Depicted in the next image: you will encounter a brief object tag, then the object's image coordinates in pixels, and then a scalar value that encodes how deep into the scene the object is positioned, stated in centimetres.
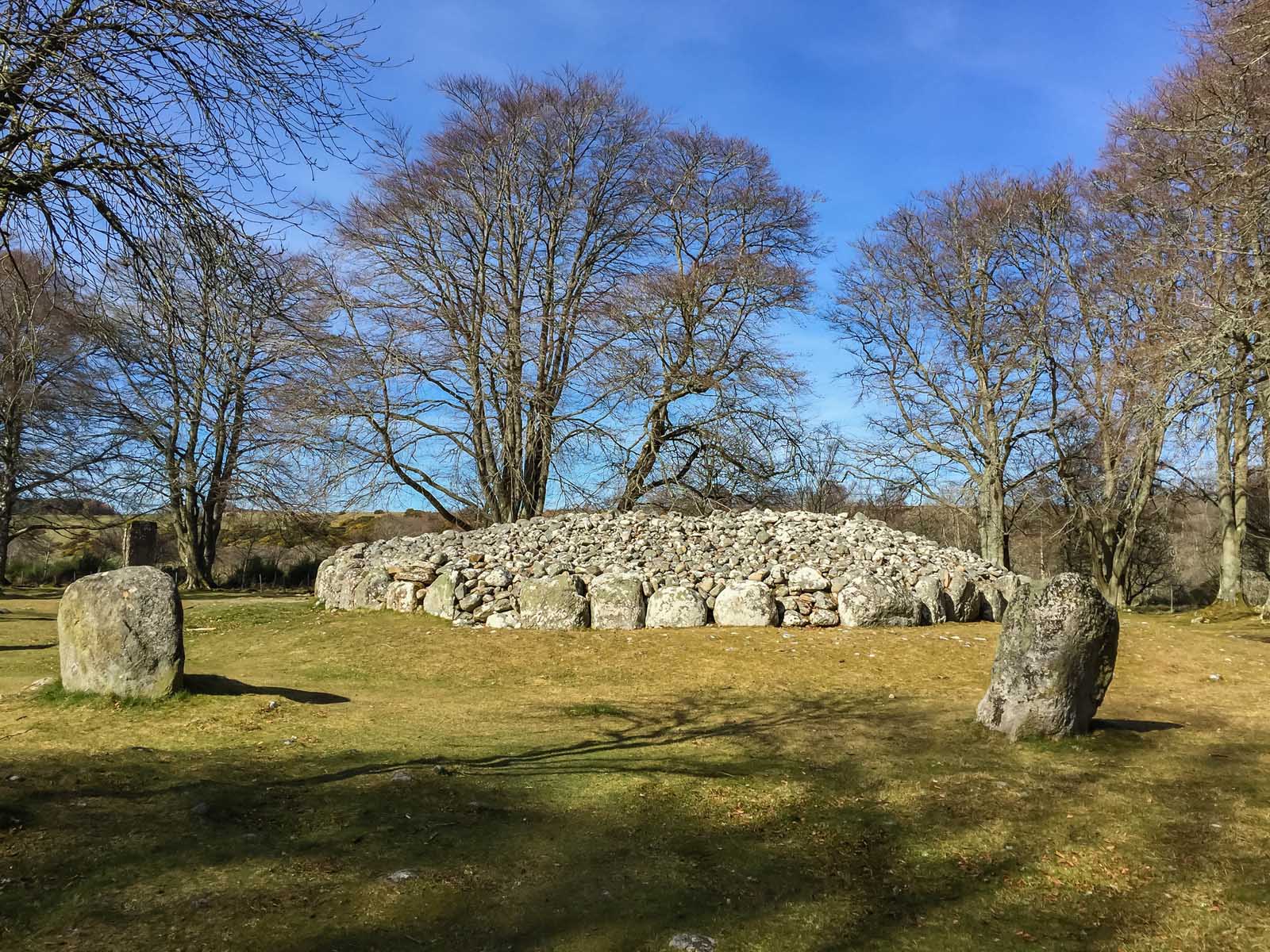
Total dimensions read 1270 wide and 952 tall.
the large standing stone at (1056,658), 644
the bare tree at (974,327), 2084
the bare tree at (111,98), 474
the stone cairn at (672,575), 1257
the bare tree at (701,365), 1875
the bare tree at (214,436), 1925
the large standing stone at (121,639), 699
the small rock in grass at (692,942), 341
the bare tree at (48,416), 2083
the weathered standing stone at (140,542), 2138
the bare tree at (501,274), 1909
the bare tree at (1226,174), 909
